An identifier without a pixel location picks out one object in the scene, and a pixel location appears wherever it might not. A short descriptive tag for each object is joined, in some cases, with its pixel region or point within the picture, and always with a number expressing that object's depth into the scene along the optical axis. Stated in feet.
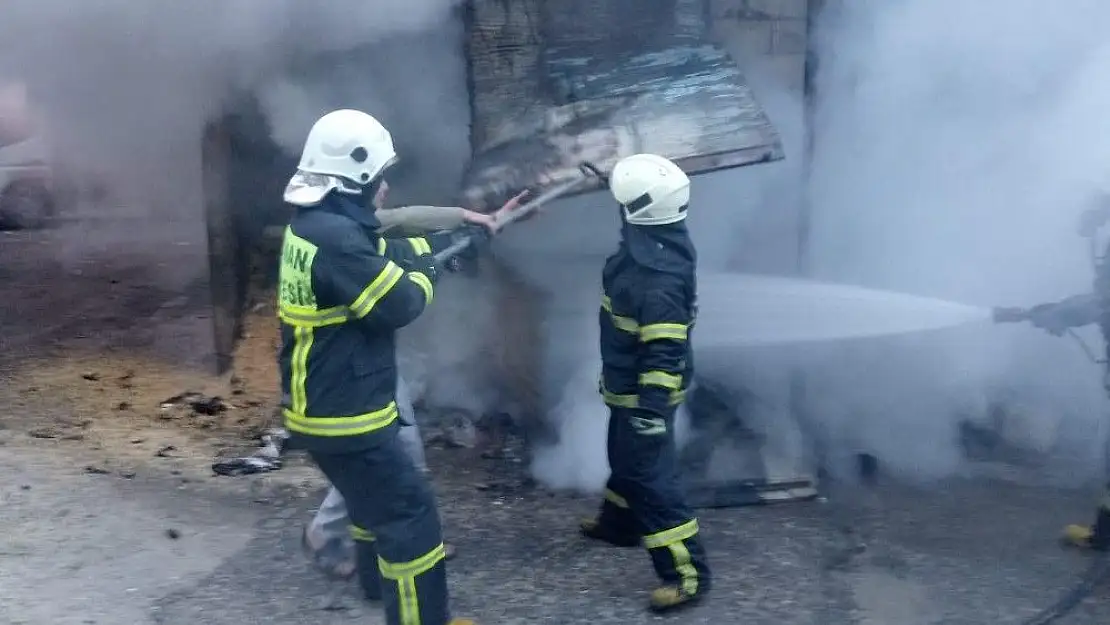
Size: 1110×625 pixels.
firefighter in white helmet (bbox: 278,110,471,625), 11.14
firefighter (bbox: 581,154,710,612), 12.91
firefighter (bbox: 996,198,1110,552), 14.10
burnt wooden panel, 14.76
